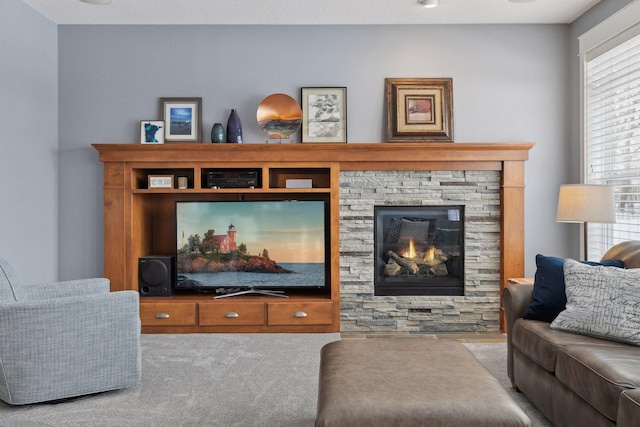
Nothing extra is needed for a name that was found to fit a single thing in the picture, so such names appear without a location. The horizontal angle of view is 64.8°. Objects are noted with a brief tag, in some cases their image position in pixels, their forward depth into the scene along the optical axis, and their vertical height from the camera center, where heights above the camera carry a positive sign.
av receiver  4.21 +0.30
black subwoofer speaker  4.25 -0.51
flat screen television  4.32 -0.25
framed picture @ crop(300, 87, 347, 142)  4.42 +0.89
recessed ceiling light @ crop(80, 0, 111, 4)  3.72 +1.59
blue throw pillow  2.64 -0.41
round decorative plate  4.32 +0.85
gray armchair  2.59 -0.68
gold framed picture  4.40 +0.91
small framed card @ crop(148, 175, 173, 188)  4.24 +0.28
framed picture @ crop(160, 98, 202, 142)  4.44 +0.87
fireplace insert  4.32 -0.30
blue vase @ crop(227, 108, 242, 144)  4.29 +0.73
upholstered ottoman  1.61 -0.62
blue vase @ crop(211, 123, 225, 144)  4.29 +0.70
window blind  3.47 +0.60
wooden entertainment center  4.16 +0.20
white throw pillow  2.26 -0.42
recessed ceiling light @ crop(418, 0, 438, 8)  3.86 +1.62
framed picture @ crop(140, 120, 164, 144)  4.43 +0.74
